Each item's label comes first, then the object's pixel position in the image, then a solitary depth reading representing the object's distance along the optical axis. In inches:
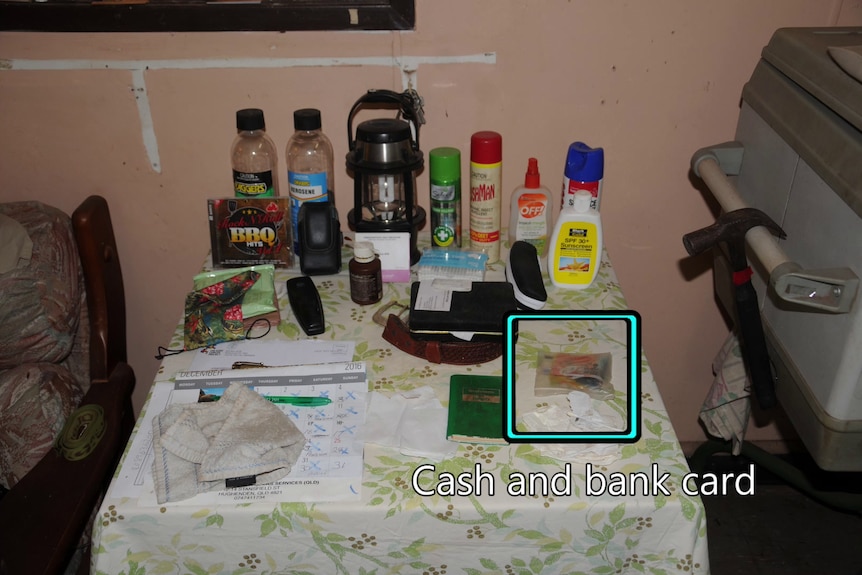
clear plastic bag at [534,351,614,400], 40.8
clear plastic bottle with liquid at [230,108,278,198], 51.6
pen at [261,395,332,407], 39.8
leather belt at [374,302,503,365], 42.6
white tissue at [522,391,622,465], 36.1
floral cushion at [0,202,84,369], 52.1
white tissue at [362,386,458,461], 36.8
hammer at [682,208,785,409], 43.0
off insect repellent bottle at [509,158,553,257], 52.3
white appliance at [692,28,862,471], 37.1
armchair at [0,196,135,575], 39.7
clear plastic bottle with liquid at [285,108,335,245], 51.6
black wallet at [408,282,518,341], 42.5
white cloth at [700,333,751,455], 58.3
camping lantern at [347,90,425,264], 49.5
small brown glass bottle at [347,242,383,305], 47.3
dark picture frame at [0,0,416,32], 53.2
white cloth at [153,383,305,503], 34.7
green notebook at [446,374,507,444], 37.4
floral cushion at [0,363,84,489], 51.3
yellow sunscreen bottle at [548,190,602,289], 48.1
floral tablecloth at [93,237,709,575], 33.8
